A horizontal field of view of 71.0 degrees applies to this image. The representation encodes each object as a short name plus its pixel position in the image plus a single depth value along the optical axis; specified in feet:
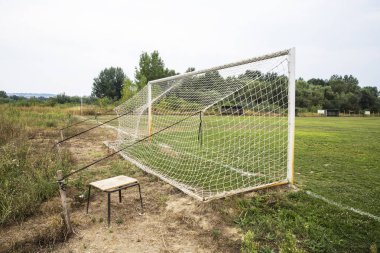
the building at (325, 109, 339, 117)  130.95
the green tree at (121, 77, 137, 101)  91.91
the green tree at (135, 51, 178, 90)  121.29
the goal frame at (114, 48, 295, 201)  13.22
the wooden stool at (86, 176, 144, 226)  11.32
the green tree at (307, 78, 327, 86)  240.53
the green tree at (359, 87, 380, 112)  185.57
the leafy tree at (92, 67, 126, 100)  184.03
